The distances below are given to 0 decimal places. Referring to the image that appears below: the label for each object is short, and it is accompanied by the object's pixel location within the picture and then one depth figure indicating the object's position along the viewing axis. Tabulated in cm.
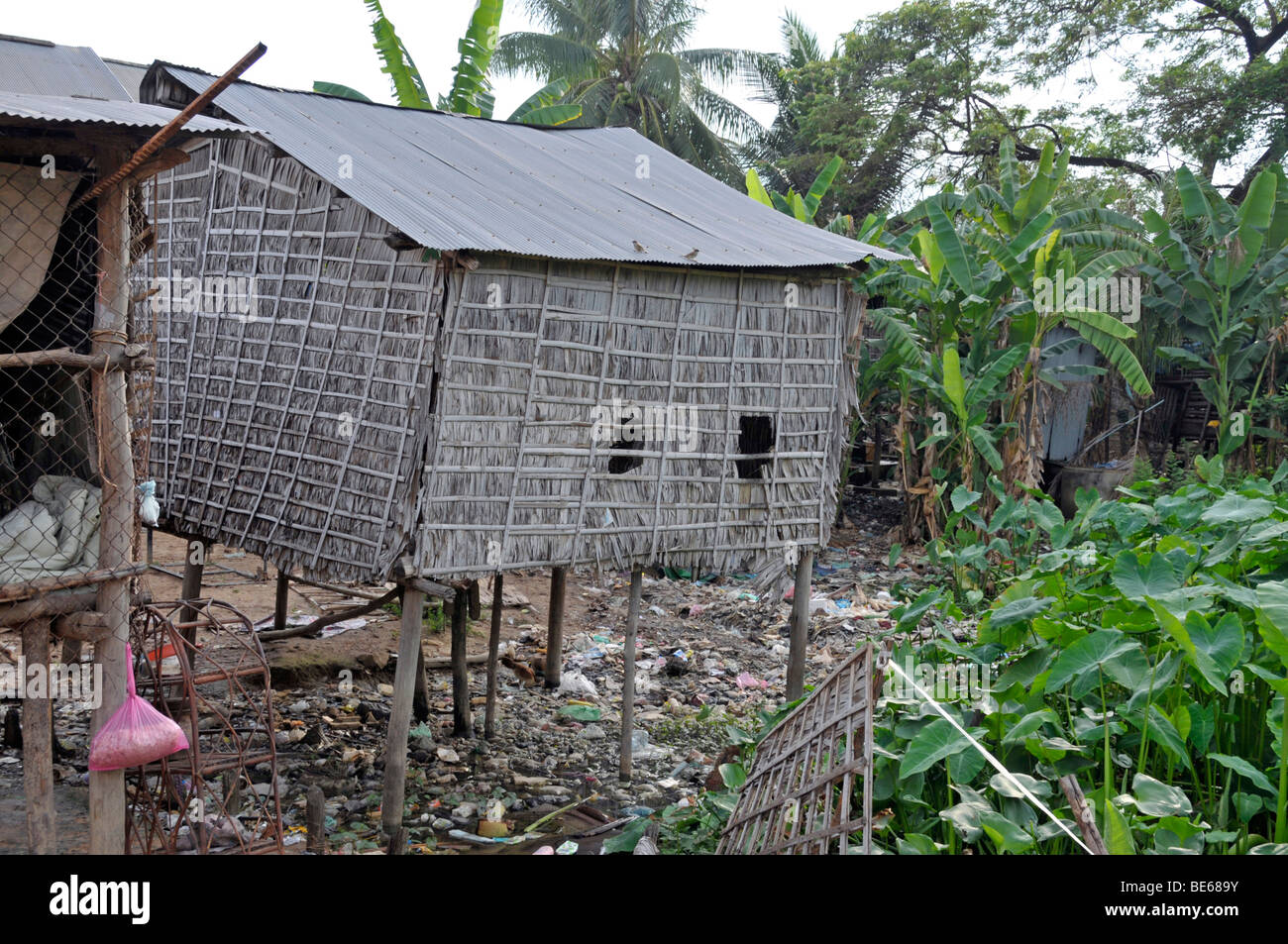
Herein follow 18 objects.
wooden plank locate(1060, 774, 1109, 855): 307
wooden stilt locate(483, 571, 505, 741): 851
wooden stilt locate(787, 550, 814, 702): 877
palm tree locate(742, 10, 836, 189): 2391
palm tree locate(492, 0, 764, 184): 2175
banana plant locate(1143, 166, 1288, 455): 1236
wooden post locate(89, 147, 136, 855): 419
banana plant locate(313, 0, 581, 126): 1209
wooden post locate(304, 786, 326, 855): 527
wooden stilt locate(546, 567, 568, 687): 950
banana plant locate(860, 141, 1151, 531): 1134
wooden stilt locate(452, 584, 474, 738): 834
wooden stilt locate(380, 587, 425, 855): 652
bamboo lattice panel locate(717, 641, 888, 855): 341
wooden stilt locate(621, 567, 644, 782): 791
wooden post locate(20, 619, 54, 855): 424
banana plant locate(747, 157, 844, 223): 1306
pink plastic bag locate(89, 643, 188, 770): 424
